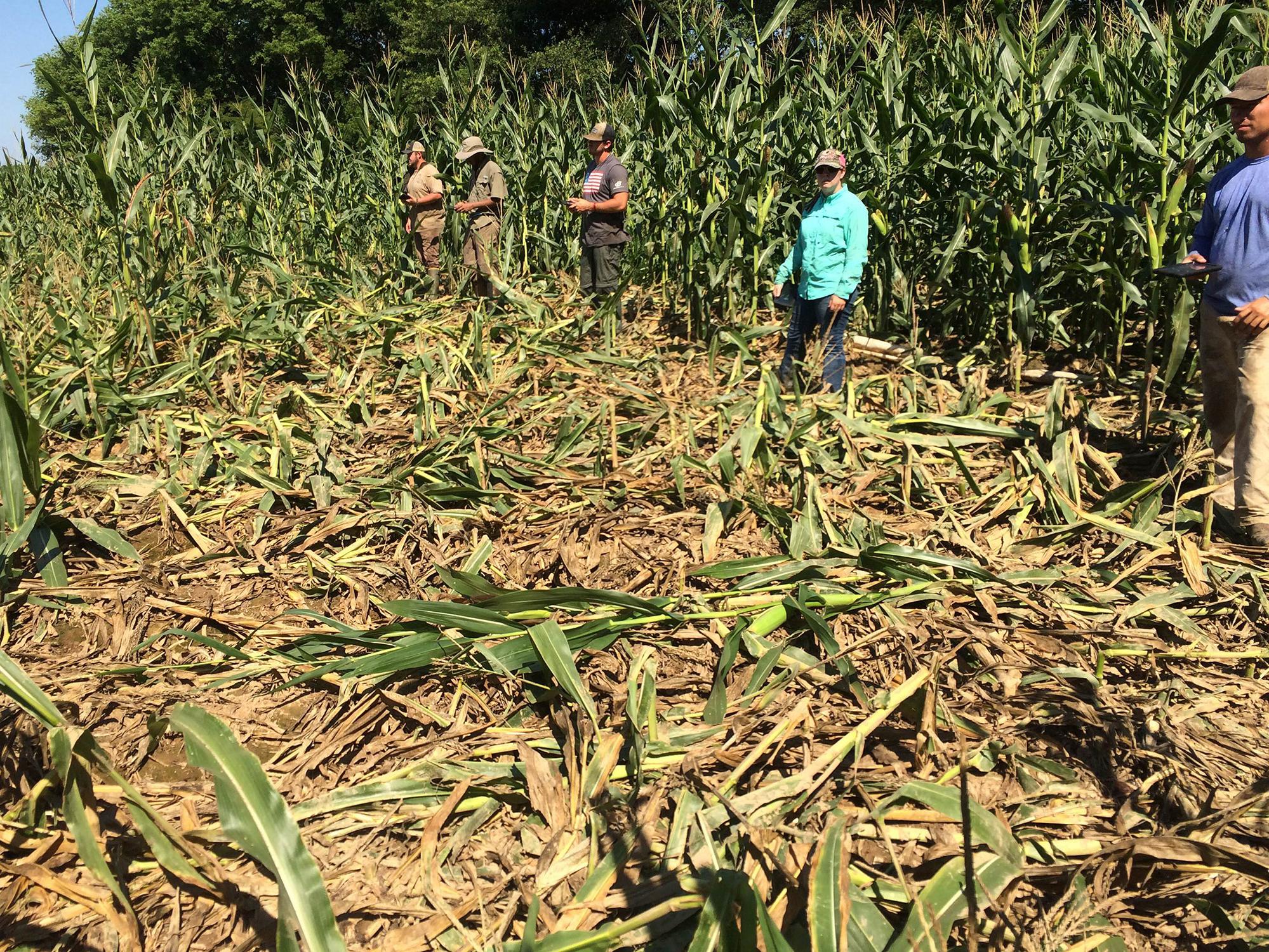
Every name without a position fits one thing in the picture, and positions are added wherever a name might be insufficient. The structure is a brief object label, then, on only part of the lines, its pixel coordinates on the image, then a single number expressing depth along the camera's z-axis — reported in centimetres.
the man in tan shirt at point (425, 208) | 796
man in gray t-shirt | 682
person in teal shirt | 519
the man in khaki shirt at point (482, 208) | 747
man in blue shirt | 337
